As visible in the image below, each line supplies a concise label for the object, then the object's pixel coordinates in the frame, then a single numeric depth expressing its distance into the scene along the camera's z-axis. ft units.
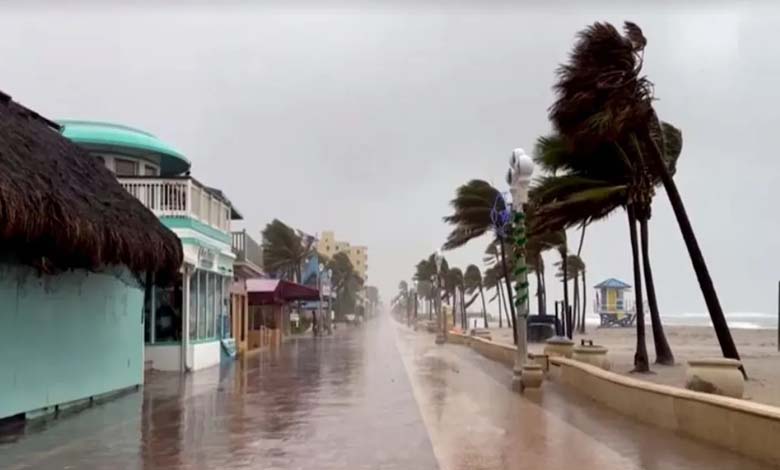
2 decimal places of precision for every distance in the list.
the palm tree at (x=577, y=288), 185.98
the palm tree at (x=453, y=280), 272.10
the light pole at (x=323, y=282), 173.29
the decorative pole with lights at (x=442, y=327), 125.59
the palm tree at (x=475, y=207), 115.78
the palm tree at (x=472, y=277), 292.88
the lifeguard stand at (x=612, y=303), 263.29
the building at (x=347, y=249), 498.28
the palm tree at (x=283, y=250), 233.14
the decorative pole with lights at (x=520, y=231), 47.73
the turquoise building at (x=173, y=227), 62.08
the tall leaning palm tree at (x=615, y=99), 47.42
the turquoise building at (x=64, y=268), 32.65
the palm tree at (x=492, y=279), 253.57
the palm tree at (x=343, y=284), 316.60
